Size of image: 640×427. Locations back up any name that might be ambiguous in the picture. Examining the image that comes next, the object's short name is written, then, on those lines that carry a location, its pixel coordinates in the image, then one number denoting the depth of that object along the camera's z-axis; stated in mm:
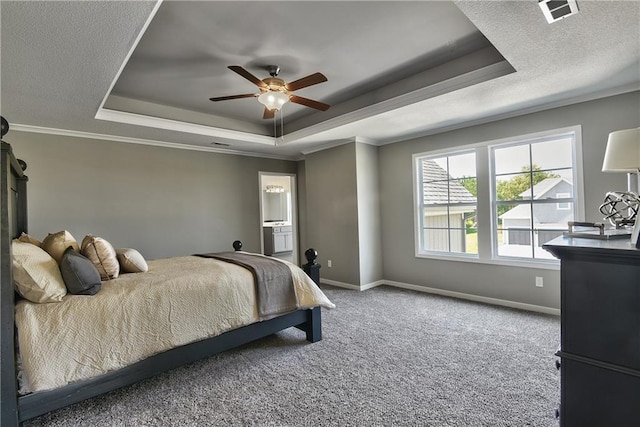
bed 1653
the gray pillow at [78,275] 1941
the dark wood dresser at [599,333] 1168
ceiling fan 2618
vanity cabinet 8523
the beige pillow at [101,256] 2293
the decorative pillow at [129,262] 2572
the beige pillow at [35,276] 1755
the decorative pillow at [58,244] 2170
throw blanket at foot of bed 2669
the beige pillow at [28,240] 2271
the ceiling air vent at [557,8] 1717
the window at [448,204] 4293
